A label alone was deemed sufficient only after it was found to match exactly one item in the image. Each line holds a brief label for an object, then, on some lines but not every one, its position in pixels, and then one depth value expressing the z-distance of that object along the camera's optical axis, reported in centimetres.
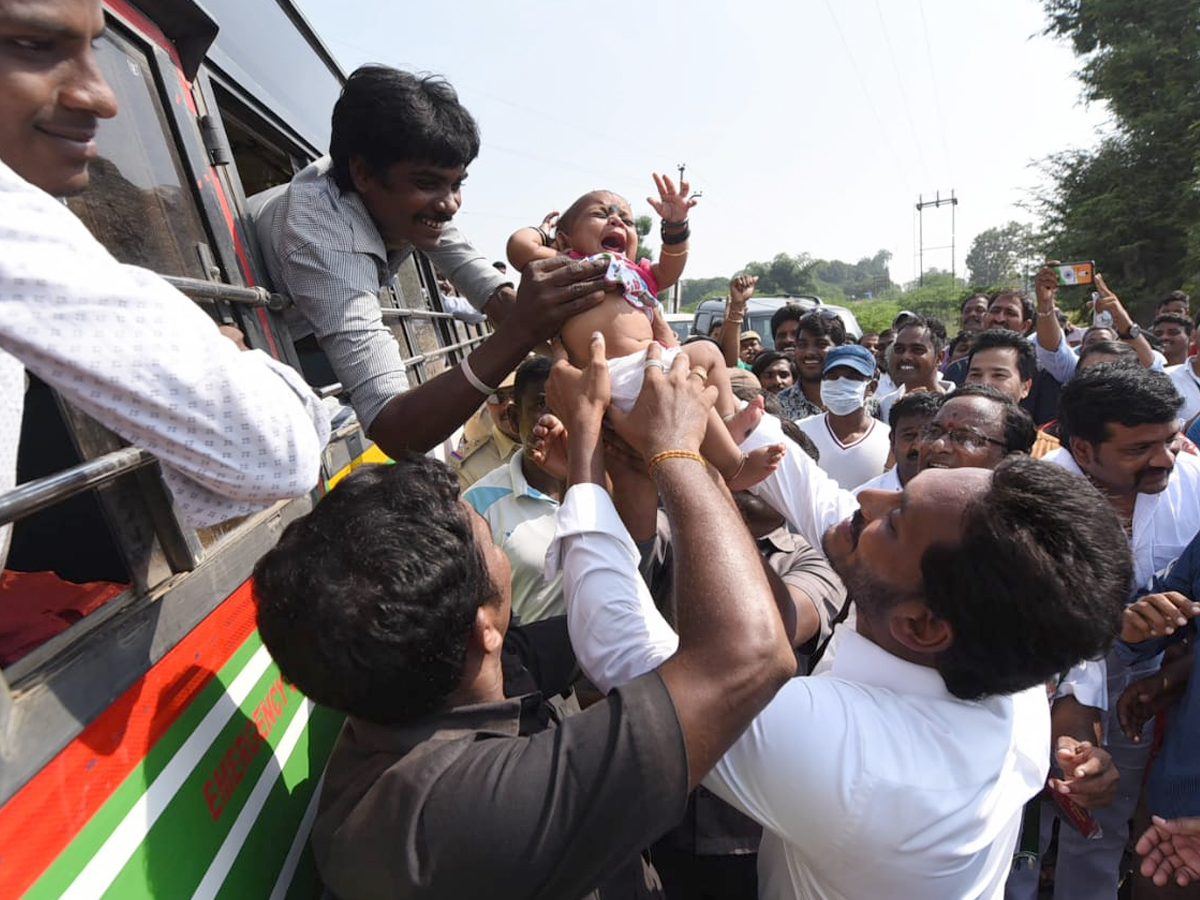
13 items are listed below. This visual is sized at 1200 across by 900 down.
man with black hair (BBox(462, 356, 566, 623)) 221
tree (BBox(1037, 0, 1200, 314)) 1898
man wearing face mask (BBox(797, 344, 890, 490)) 398
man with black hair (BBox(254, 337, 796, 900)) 96
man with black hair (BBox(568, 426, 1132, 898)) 125
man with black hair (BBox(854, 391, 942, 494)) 320
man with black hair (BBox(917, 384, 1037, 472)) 263
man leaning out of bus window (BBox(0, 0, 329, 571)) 77
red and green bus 90
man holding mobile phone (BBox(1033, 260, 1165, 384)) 529
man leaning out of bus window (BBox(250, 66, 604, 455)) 177
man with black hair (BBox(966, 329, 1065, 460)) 405
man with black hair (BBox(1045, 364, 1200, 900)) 259
